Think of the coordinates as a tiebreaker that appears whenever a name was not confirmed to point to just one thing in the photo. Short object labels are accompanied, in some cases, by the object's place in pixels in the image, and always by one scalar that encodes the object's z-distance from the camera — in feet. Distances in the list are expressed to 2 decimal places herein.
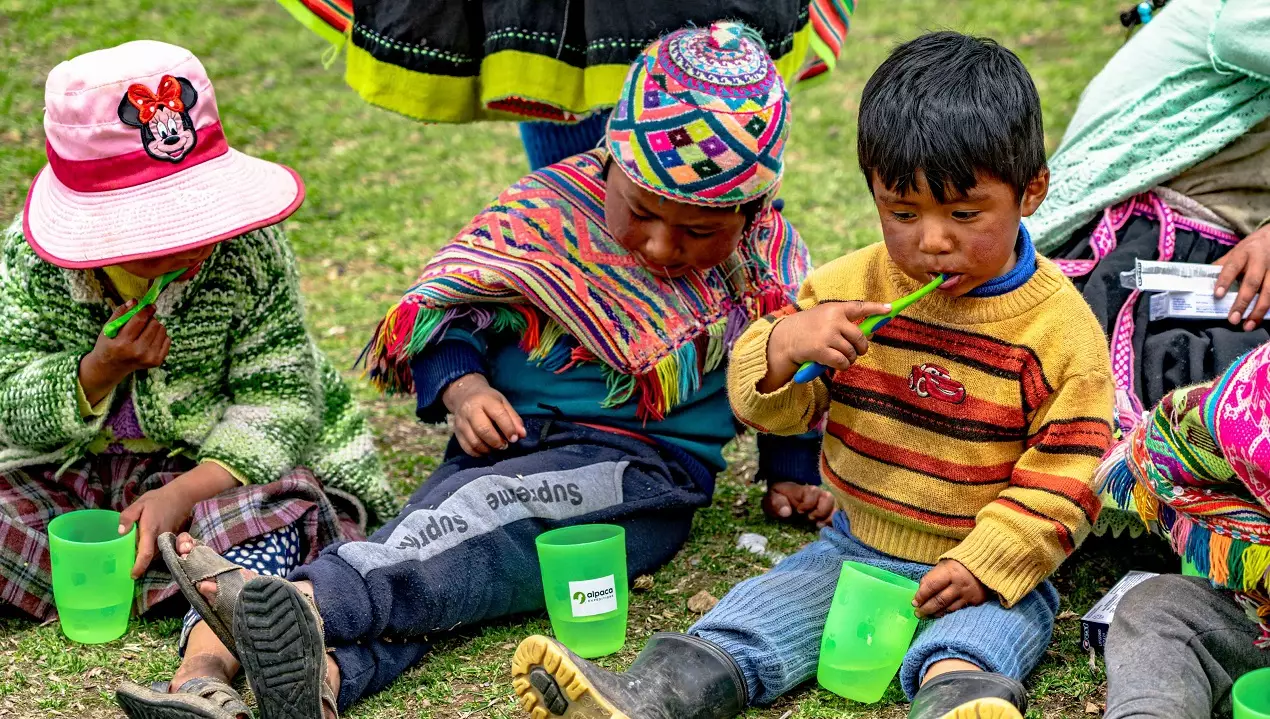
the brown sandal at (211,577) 7.70
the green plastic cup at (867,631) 7.95
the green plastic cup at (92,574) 8.75
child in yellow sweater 7.72
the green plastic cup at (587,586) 8.55
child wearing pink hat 8.85
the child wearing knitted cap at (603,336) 9.25
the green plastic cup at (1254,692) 6.39
